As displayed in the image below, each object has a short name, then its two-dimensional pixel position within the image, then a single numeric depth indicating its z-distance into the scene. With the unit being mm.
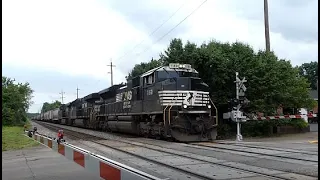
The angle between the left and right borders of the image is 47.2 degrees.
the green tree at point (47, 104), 151100
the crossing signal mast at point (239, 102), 18703
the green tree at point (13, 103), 46022
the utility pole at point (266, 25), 25266
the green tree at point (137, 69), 56531
